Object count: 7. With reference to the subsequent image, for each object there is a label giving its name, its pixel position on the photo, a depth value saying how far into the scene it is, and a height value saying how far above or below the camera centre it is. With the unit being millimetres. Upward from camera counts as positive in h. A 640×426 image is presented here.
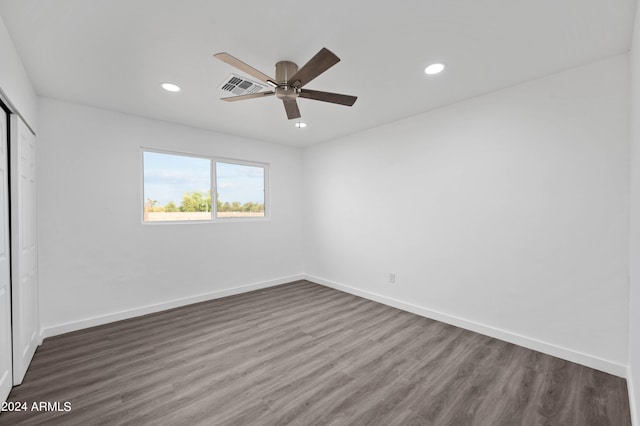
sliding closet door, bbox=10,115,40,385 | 2074 -304
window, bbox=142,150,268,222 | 3725 +350
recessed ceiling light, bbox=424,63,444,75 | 2332 +1216
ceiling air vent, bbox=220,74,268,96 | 2438 +1161
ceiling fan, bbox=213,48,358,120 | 1814 +945
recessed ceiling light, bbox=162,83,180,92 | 2645 +1205
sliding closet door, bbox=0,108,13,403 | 1865 -468
